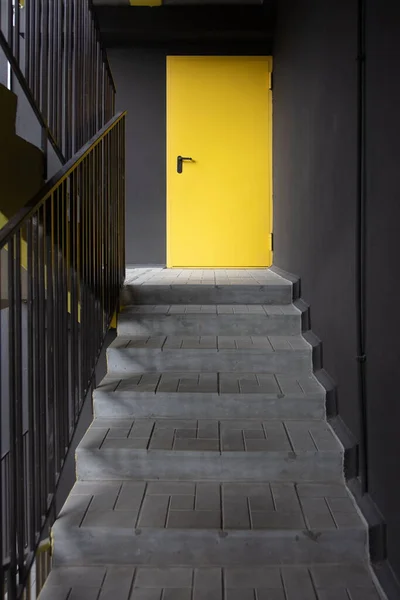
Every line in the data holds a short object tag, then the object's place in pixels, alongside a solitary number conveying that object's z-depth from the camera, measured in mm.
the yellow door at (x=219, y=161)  4730
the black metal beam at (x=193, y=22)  4371
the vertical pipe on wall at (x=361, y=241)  1815
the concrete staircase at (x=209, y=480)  1610
